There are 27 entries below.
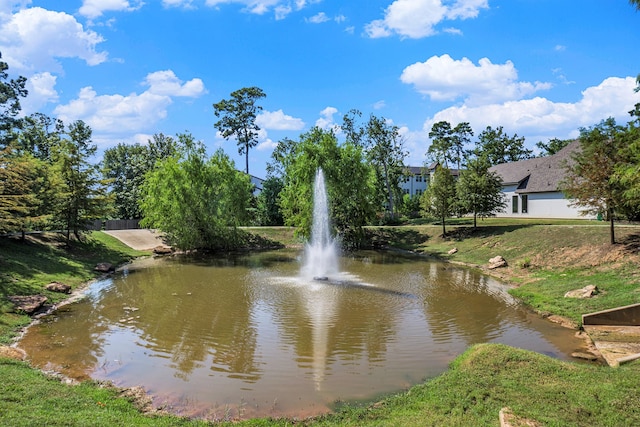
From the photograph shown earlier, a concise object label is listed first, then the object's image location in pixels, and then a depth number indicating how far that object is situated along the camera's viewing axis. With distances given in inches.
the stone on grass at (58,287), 743.7
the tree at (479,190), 1424.7
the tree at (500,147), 2864.2
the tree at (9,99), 1657.2
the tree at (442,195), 1536.7
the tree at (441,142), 2719.5
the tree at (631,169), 588.1
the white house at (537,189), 1612.9
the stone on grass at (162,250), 1446.9
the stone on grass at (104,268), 1020.5
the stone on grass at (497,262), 1050.7
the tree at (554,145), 2778.1
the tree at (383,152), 2240.4
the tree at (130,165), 2269.9
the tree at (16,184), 698.8
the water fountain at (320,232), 1259.2
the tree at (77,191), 1168.2
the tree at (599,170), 844.6
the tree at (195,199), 1332.4
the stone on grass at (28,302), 609.0
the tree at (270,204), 2161.7
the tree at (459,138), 2805.6
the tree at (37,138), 2066.9
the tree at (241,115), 2519.7
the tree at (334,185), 1433.3
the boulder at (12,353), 422.7
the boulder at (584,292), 647.8
